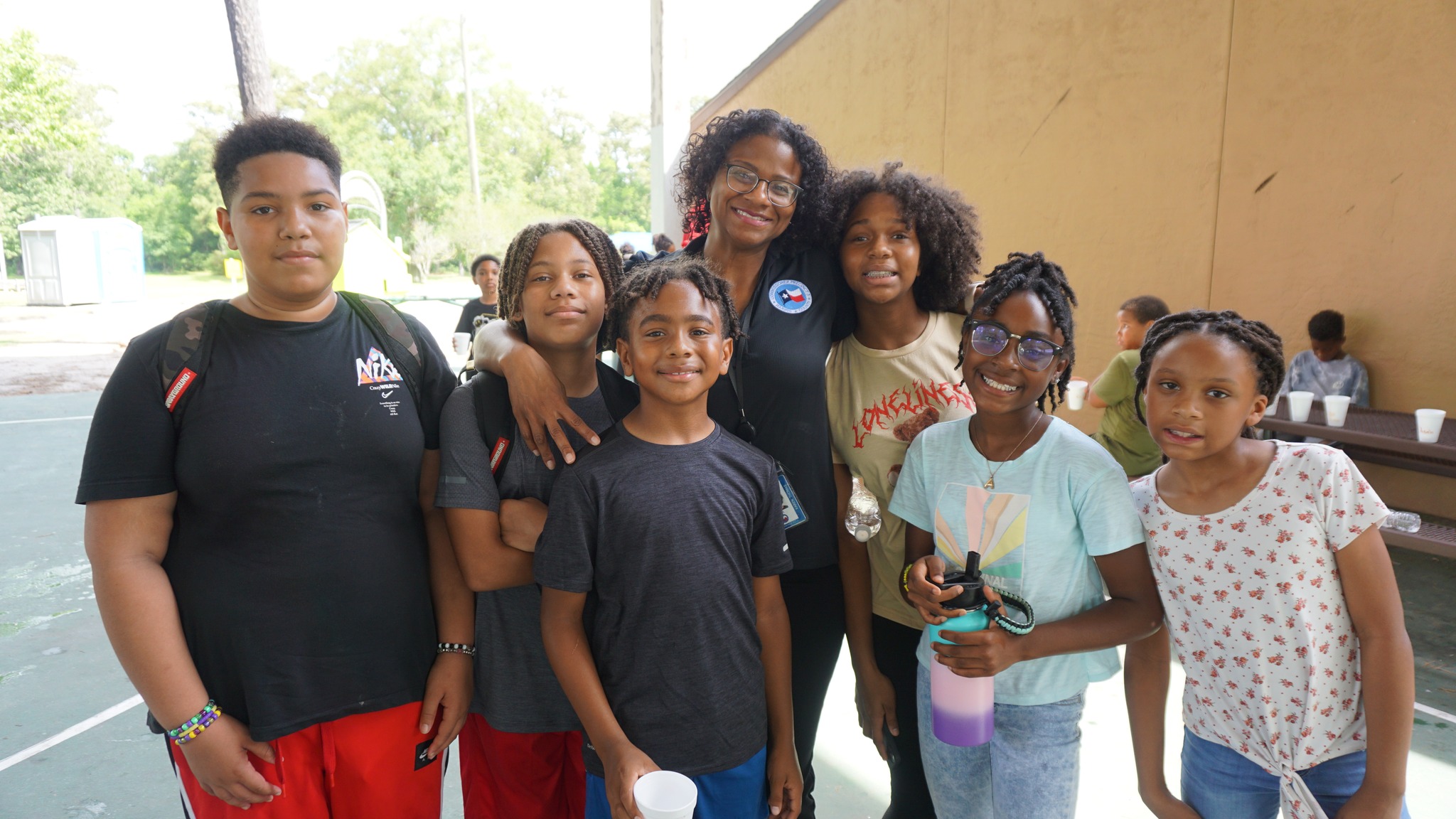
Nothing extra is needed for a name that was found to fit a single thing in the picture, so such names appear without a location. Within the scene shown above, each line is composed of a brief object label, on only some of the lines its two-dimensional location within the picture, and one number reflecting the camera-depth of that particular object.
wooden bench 4.32
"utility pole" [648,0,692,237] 11.15
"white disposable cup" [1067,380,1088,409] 5.36
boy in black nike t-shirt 1.51
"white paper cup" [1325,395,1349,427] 4.89
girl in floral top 1.52
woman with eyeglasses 2.03
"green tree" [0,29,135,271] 20.08
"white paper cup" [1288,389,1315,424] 5.14
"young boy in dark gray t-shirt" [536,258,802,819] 1.63
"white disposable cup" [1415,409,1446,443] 4.38
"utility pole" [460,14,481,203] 35.59
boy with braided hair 1.73
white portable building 21.98
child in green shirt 4.97
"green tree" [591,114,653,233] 47.03
